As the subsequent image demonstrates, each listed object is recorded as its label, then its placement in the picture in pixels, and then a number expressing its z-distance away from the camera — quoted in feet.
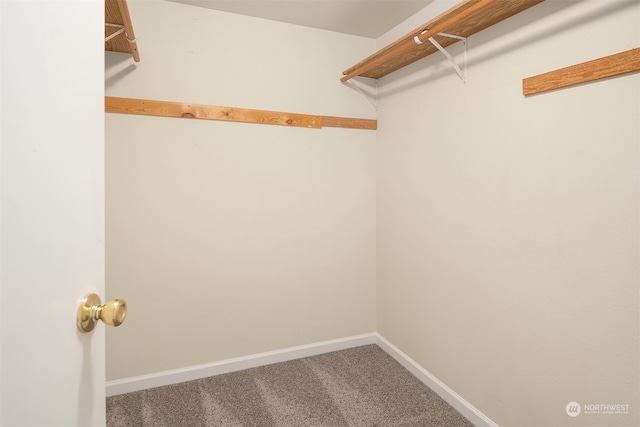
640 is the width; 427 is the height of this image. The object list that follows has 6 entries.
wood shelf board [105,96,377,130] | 7.14
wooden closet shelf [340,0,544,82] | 5.16
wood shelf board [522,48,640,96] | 4.13
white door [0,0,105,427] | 1.46
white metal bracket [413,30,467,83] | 6.39
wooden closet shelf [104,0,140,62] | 5.25
